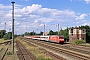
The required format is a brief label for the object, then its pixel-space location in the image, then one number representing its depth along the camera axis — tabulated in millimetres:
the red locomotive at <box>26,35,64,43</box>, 57406
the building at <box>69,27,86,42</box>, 81812
